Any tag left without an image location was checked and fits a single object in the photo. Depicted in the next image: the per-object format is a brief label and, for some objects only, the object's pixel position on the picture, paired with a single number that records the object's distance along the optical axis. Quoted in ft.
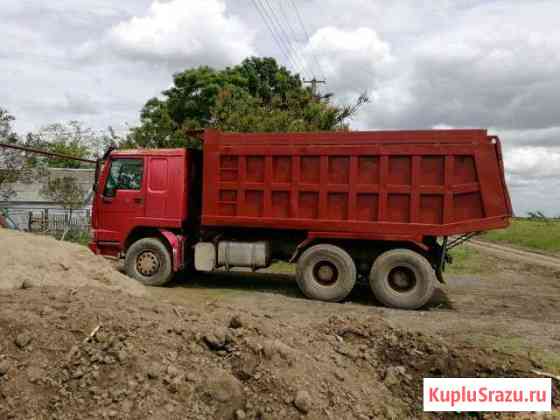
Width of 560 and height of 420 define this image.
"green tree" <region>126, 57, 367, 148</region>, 56.44
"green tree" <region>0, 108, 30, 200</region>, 51.43
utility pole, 76.45
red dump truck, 26.09
